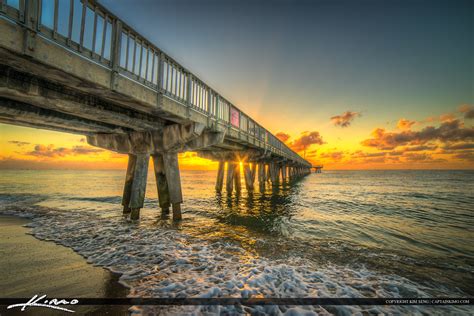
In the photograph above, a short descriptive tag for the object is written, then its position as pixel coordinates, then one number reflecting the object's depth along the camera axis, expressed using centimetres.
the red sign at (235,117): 1145
